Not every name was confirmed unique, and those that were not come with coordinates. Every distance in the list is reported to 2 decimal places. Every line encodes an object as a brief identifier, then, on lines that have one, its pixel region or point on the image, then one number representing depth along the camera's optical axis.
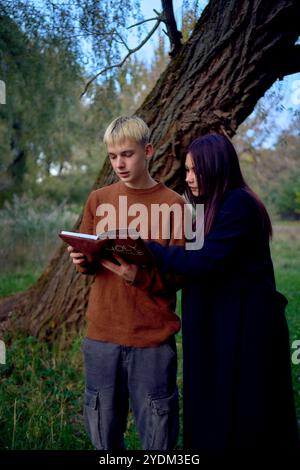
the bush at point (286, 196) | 21.98
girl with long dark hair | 2.07
